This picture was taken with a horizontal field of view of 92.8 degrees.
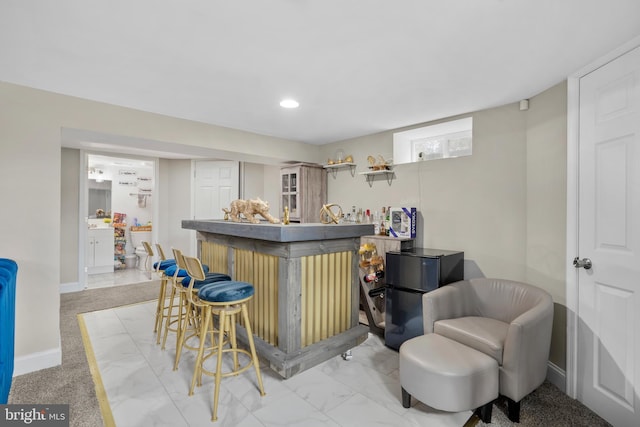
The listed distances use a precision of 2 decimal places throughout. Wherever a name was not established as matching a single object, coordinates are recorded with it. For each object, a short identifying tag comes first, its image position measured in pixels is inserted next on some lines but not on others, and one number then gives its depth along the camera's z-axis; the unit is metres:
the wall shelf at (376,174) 3.91
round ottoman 1.80
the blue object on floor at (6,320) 1.57
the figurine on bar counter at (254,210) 2.72
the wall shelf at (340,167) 4.44
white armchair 1.89
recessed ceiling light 2.90
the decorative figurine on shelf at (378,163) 3.90
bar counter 2.32
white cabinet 6.13
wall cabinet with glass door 4.62
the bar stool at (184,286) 2.47
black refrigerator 2.78
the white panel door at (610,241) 1.83
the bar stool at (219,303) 2.04
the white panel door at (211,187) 5.95
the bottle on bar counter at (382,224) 3.83
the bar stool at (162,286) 3.03
